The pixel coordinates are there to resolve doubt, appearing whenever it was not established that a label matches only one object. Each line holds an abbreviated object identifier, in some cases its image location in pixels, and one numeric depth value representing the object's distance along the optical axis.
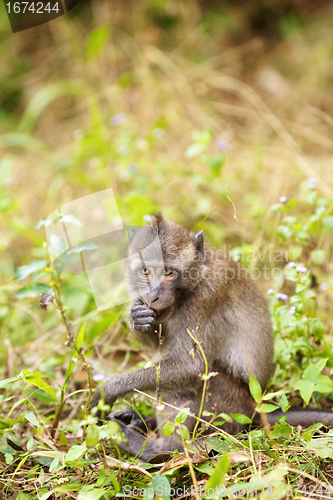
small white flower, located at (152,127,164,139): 13.66
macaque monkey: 7.05
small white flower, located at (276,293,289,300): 7.62
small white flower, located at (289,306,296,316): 7.34
